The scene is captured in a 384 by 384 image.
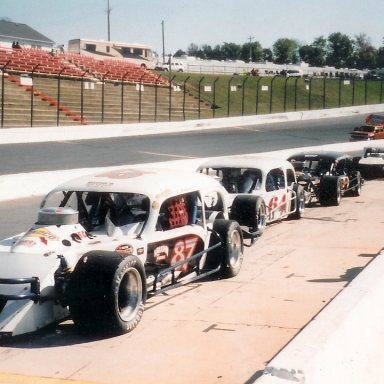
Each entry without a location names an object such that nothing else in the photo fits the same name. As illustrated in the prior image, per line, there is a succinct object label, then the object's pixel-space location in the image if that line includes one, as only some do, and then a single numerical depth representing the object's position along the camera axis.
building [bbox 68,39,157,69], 92.81
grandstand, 37.39
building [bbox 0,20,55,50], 80.06
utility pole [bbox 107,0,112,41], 118.06
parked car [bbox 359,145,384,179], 22.71
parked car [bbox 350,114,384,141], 36.91
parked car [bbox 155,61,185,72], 89.07
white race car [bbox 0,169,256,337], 6.34
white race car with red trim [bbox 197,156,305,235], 12.93
